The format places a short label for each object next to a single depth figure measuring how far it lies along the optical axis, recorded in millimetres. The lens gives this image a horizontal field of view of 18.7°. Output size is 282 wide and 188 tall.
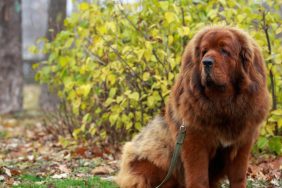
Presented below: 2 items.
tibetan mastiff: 8084
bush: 12462
